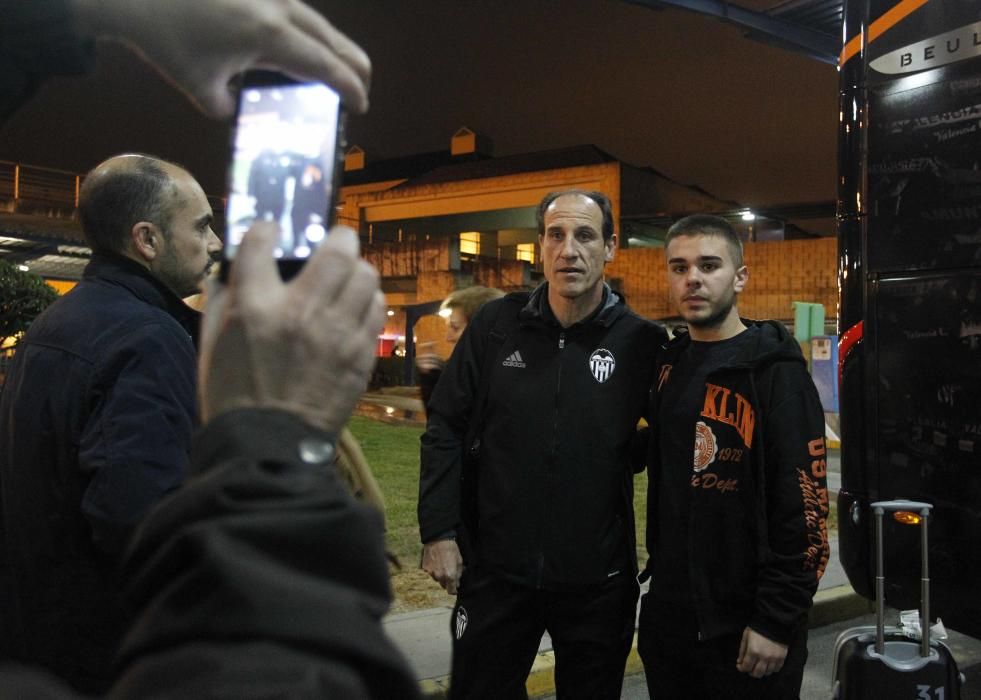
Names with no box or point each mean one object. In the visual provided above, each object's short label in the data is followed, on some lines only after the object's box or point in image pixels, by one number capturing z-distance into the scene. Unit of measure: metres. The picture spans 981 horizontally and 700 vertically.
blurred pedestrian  4.39
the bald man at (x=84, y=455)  1.94
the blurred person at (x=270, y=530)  0.72
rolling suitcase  3.29
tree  14.66
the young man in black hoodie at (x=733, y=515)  2.80
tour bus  3.81
